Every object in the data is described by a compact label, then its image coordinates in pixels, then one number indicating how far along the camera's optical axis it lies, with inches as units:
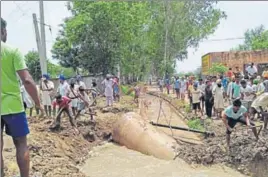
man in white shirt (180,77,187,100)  919.8
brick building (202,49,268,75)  1170.6
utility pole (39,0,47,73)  655.1
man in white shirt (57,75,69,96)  486.5
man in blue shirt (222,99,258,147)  370.3
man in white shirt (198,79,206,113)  653.0
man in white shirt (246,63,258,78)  731.5
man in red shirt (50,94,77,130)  412.8
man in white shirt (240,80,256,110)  540.7
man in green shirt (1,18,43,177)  148.6
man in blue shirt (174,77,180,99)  982.0
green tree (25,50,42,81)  1340.1
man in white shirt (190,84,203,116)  631.8
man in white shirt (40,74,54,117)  528.1
